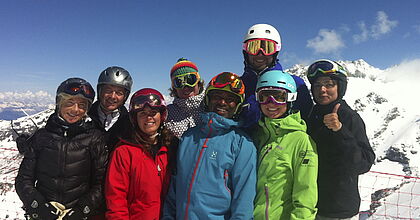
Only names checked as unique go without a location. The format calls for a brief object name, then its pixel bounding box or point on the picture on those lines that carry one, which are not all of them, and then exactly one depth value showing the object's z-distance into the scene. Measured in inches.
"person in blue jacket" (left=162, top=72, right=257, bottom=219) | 125.2
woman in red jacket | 134.6
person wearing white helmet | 172.4
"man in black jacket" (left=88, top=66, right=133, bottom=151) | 187.5
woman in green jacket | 121.4
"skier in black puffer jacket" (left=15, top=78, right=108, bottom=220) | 137.3
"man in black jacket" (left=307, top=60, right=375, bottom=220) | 139.6
